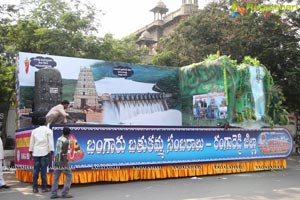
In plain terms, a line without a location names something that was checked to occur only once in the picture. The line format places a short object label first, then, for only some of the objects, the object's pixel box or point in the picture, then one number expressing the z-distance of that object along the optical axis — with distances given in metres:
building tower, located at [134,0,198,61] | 38.50
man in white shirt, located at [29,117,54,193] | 8.31
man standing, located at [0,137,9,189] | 8.92
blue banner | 9.35
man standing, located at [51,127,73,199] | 7.63
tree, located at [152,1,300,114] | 20.08
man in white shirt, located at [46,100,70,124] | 9.18
